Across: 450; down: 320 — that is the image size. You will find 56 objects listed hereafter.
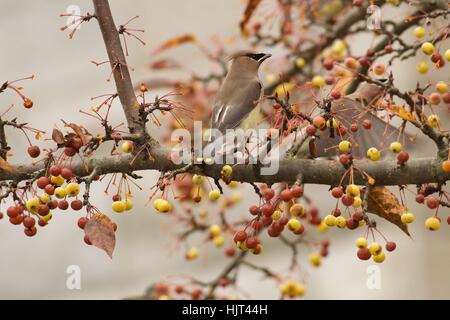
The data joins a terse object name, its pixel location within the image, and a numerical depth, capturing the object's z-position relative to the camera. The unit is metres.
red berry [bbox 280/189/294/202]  1.94
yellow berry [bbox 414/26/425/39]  2.52
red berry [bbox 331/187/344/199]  1.94
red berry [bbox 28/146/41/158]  1.93
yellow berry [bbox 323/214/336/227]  2.00
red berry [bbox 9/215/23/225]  1.98
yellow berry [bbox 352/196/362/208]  1.95
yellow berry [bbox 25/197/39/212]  1.91
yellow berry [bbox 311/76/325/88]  2.48
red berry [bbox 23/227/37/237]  1.99
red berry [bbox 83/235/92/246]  1.84
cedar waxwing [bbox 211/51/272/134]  2.75
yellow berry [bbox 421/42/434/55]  2.24
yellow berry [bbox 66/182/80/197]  1.96
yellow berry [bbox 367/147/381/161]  2.00
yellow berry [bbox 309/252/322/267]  3.36
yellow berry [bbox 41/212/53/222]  1.99
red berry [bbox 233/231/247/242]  2.07
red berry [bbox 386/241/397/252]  2.10
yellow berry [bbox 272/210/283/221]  2.03
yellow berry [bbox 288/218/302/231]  2.08
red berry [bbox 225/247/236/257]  3.35
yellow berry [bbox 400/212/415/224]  2.01
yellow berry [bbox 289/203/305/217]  1.99
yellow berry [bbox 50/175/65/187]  1.93
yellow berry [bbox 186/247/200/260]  3.46
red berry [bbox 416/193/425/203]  1.99
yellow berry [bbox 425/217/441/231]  2.04
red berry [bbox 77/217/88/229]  1.91
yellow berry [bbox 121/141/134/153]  2.11
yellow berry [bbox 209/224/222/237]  3.32
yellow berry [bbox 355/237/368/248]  2.05
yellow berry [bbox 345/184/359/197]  1.92
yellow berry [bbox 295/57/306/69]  3.14
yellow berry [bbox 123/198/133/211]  2.06
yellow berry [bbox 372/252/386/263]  2.04
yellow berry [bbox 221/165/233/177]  1.96
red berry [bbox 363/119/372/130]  2.12
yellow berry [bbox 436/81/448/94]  2.26
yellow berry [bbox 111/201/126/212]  2.06
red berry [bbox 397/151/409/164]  1.94
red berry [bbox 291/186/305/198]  1.94
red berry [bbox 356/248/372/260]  2.02
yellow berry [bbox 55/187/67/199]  1.97
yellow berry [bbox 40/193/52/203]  1.95
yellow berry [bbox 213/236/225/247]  3.30
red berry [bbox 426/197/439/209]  1.99
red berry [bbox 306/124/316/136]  1.93
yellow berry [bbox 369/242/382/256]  2.00
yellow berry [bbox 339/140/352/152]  1.96
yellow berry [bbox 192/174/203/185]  2.07
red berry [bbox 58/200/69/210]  2.00
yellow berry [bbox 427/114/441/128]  2.04
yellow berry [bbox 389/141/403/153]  2.00
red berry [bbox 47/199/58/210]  1.95
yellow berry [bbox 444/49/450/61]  2.24
